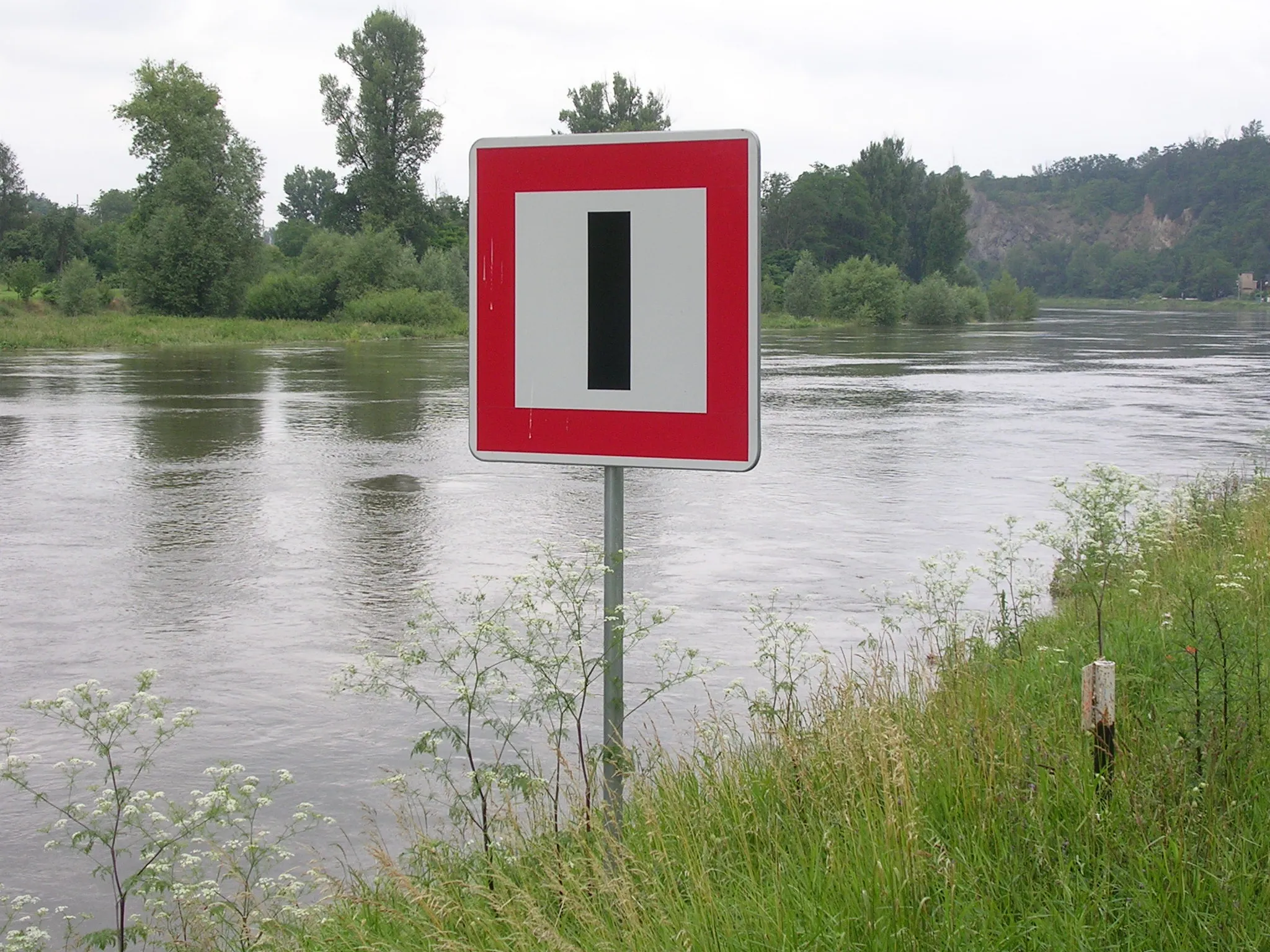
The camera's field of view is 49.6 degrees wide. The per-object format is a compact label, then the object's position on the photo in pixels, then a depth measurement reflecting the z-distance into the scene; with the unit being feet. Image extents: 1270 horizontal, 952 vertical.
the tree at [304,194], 518.78
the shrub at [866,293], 326.65
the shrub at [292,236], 461.37
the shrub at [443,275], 259.60
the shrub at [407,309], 242.99
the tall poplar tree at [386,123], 314.55
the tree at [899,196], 451.53
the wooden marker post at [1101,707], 10.64
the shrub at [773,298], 351.67
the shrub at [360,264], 256.93
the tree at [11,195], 337.93
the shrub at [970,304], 347.36
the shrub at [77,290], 223.10
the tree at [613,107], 348.79
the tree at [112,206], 483.92
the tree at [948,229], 447.42
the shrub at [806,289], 339.57
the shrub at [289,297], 253.65
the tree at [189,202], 241.14
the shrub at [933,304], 335.67
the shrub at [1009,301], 404.36
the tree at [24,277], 225.56
